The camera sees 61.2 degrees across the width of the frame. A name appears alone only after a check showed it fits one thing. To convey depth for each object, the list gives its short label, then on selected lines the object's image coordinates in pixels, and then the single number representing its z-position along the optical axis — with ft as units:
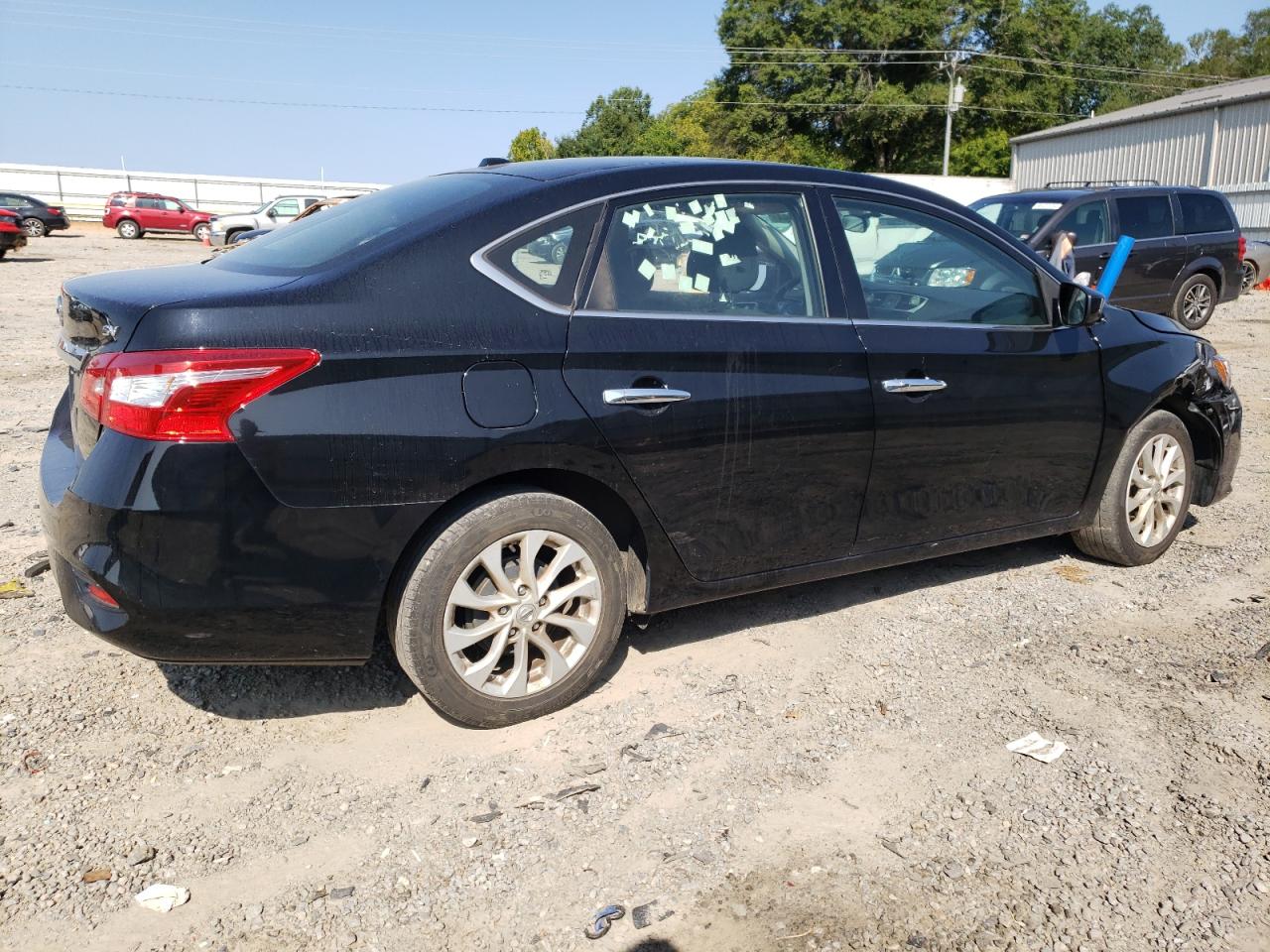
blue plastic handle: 19.43
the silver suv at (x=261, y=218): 100.22
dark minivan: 40.40
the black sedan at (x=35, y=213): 111.14
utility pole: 148.66
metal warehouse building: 96.84
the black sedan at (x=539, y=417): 9.49
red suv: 121.19
